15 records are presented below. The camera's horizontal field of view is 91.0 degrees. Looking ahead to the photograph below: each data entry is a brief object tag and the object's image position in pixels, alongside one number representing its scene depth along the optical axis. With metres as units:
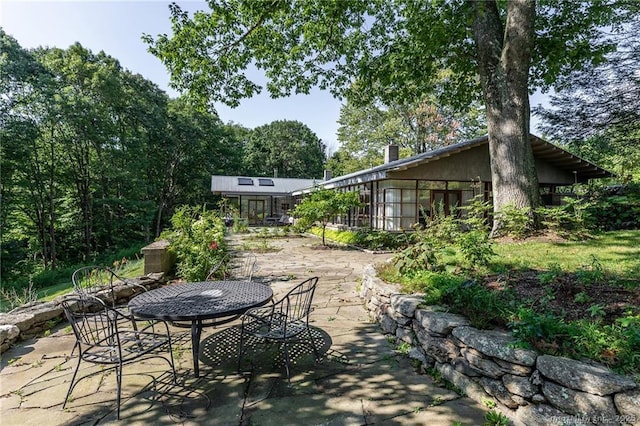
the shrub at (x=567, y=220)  6.12
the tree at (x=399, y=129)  23.47
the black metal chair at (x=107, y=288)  4.37
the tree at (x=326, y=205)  11.09
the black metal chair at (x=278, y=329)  2.76
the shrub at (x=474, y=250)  4.07
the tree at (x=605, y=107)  11.66
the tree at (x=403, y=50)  6.68
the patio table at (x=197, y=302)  2.54
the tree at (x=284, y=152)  38.84
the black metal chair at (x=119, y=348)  2.32
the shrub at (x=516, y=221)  6.26
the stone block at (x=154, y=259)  5.61
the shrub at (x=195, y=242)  5.34
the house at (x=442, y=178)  12.47
